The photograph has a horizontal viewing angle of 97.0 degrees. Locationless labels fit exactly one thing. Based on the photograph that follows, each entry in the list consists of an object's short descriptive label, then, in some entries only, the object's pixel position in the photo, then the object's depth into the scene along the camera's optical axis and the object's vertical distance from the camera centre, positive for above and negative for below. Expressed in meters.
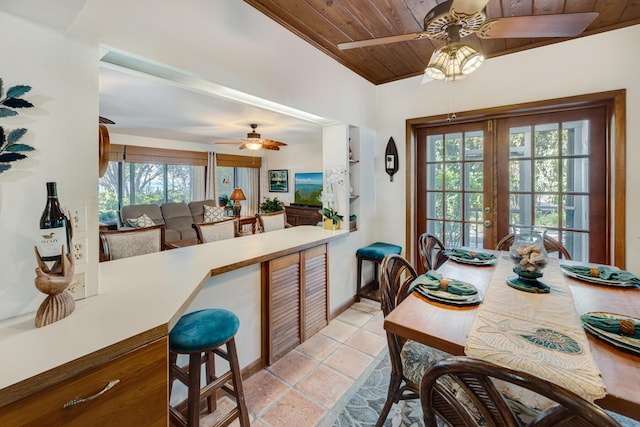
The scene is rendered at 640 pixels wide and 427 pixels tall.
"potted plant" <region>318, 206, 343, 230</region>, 3.08 -0.08
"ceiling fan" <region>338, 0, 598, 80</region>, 1.46 +1.04
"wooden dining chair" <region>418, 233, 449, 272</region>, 2.49 -0.36
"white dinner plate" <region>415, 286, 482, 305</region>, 1.40 -0.44
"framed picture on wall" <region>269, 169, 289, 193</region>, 7.30 +0.82
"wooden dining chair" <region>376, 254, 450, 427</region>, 1.41 -0.74
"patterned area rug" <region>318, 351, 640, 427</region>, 1.66 -1.22
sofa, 5.22 -0.08
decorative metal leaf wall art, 1.06 +0.30
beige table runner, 0.89 -0.48
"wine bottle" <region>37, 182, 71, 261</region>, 1.09 -0.07
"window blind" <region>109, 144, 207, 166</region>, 5.29 +1.16
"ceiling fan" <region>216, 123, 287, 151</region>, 4.86 +1.22
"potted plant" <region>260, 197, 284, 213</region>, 6.92 +0.14
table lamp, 6.82 +0.39
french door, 2.67 +0.34
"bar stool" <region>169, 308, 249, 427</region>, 1.33 -0.71
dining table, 0.83 -0.49
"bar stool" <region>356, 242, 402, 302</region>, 3.25 -0.50
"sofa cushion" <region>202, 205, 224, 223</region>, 6.16 -0.02
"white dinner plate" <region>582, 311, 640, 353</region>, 0.99 -0.47
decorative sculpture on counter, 1.01 -0.28
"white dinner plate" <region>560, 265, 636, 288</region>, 1.62 -0.41
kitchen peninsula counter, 0.78 -0.40
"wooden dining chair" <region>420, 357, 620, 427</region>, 0.65 -0.51
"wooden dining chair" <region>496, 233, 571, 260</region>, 2.34 -0.30
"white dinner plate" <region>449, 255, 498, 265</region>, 2.07 -0.36
